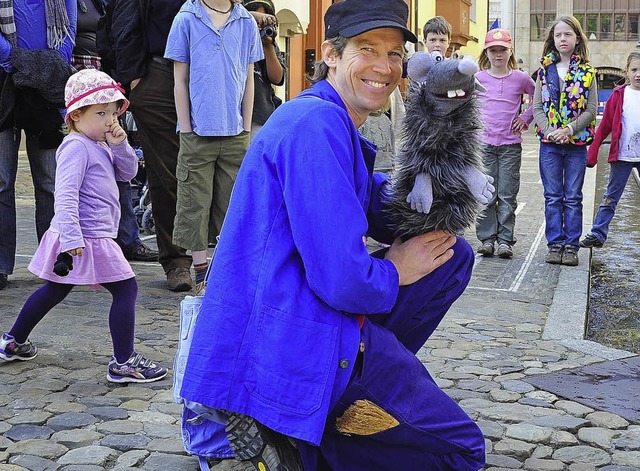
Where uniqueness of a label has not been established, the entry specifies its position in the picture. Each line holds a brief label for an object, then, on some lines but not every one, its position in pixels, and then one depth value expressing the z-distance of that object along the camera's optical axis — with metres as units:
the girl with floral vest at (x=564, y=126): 8.07
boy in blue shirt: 6.05
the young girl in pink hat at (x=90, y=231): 4.36
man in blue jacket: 2.82
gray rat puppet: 3.12
